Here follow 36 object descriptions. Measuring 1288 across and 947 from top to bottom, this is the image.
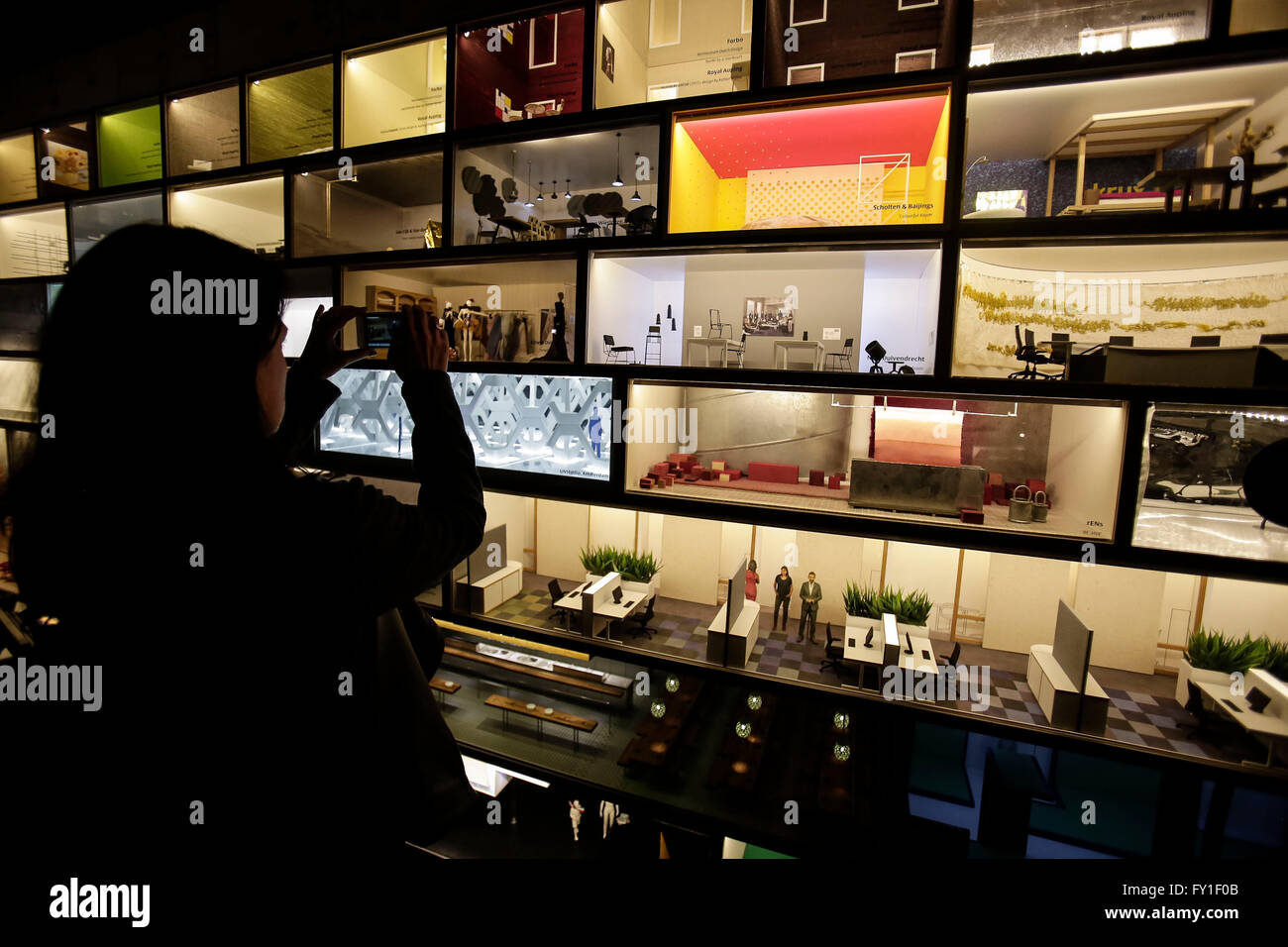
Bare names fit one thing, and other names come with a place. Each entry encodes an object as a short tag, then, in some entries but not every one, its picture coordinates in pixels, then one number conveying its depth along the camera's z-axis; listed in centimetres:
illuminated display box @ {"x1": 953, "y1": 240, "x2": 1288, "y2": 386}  173
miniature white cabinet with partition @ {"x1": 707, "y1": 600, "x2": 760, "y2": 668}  229
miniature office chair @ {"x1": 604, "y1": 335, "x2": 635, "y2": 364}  240
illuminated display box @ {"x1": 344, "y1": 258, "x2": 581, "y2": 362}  265
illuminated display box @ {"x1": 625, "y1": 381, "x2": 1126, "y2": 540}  202
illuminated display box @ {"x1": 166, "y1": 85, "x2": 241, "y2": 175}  321
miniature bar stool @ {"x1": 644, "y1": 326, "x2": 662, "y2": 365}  266
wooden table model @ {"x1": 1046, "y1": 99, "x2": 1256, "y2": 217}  183
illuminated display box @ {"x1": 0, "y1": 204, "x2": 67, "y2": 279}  399
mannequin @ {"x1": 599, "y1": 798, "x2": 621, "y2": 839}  295
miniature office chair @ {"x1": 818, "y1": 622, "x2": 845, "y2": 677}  234
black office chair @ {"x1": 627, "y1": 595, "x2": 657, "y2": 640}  257
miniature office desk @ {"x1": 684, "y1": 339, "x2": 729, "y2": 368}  232
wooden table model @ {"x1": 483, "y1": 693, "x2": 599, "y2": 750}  285
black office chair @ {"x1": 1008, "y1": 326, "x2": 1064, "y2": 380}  193
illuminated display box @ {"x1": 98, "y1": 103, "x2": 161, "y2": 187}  343
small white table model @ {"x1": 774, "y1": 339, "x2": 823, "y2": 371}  225
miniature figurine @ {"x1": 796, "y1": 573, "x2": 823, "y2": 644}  255
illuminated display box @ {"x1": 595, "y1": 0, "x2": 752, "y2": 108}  241
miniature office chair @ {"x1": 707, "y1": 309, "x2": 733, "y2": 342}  255
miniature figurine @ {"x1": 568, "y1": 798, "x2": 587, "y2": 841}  308
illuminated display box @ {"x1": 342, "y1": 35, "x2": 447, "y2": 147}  275
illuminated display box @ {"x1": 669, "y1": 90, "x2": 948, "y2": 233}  207
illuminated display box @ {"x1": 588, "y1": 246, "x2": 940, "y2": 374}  230
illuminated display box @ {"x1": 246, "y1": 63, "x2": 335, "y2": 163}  298
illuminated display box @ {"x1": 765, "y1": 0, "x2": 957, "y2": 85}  198
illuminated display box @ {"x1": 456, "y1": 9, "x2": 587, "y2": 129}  248
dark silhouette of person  93
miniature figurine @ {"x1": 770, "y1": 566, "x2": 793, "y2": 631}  264
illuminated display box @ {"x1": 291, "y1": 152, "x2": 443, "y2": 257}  287
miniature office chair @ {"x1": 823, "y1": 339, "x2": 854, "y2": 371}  237
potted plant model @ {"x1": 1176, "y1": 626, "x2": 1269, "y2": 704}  202
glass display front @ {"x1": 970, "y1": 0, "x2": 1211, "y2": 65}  176
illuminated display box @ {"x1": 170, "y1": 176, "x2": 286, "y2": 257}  324
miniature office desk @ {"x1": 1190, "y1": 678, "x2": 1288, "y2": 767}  179
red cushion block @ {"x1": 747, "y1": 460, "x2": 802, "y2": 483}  256
